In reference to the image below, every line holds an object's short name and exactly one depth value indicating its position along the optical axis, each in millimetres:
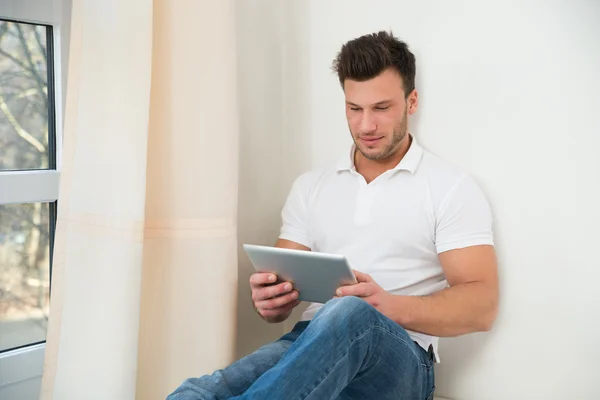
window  1648
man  1388
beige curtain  1454
